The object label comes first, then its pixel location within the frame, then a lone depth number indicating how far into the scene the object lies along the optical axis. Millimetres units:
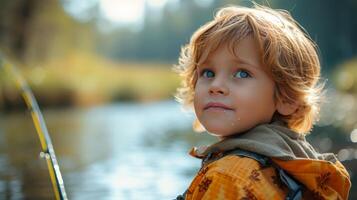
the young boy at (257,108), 1460
